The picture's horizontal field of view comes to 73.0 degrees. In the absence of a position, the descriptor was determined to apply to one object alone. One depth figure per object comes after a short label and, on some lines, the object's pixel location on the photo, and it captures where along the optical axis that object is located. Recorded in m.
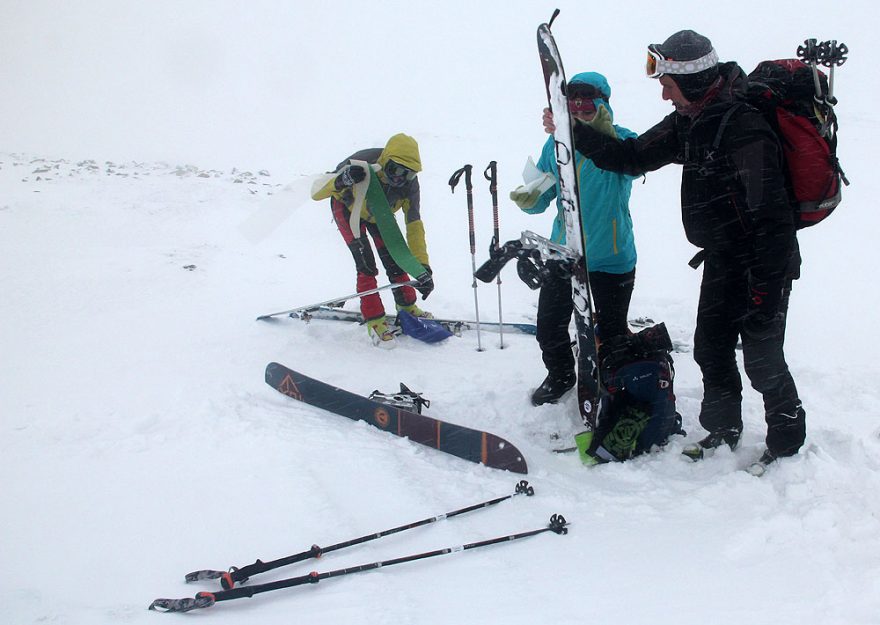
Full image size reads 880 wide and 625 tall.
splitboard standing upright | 3.21
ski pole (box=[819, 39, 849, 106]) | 2.42
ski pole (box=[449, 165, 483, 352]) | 5.02
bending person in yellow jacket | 5.28
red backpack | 2.43
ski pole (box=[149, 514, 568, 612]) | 2.21
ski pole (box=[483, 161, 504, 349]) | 4.88
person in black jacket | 2.51
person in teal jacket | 3.35
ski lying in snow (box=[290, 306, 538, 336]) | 5.83
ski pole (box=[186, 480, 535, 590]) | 2.36
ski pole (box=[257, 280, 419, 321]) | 5.49
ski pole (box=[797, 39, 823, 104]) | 2.39
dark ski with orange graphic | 3.34
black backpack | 3.25
